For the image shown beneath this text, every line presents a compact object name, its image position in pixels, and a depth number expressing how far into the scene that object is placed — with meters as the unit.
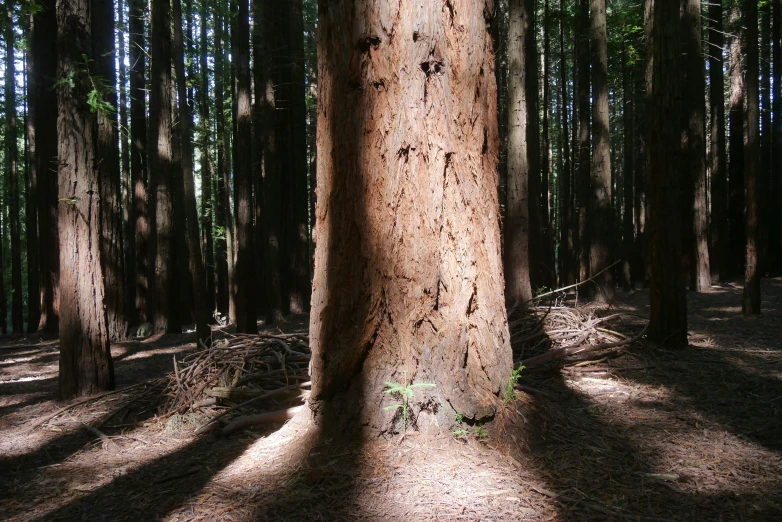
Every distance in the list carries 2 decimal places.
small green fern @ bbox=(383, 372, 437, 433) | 3.21
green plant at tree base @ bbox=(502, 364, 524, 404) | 3.51
